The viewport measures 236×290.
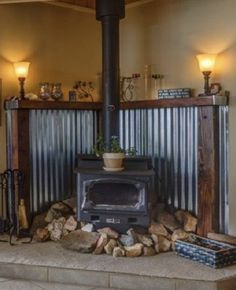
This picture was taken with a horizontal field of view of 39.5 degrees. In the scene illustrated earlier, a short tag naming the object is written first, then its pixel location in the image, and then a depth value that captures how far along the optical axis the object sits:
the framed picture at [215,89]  3.18
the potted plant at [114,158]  3.08
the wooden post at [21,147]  3.36
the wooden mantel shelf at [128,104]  3.09
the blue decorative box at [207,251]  2.65
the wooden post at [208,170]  3.12
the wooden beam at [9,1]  3.02
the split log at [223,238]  2.97
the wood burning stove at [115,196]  3.03
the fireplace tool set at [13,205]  3.30
